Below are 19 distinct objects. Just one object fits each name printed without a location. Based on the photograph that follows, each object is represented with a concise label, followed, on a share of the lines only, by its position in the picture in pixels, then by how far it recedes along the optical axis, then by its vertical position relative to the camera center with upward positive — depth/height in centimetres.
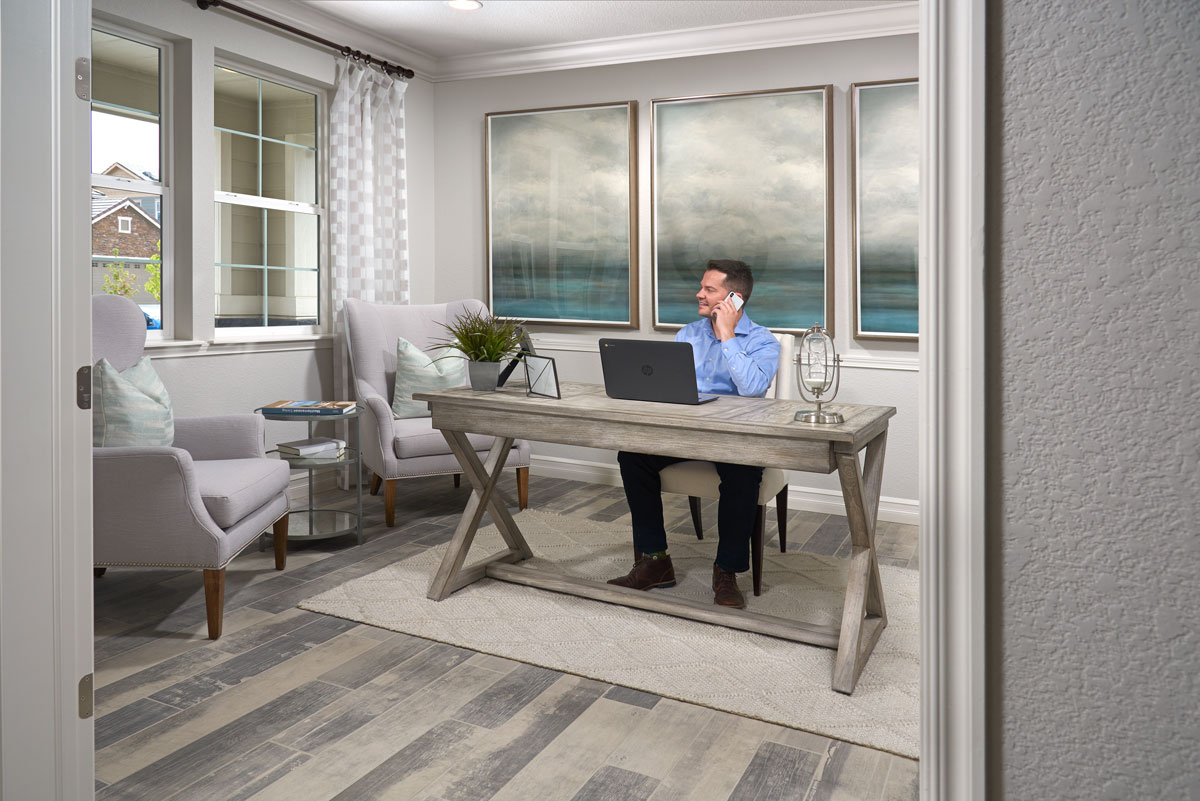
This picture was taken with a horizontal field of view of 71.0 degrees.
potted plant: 295 +9
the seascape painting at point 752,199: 423 +90
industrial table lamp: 236 +1
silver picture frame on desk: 282 -1
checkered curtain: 454 +100
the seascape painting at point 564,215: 474 +92
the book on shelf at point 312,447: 355 -31
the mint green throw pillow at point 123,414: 277 -13
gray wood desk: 231 -22
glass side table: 354 -67
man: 288 -34
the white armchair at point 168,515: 250 -43
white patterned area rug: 220 -83
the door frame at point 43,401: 129 -4
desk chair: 296 -40
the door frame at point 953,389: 77 -2
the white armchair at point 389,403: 388 -14
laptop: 265 +1
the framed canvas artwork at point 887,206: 403 +80
